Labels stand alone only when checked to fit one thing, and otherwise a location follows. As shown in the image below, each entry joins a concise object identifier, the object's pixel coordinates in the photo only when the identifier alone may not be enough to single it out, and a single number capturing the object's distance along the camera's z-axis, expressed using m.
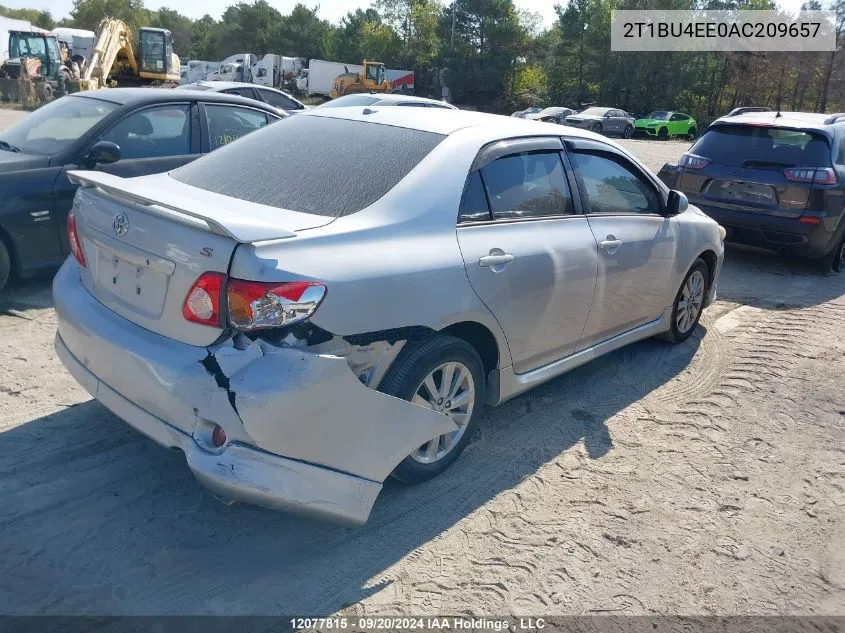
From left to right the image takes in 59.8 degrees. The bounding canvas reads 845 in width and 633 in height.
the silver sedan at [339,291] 2.77
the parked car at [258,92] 13.60
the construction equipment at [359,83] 43.72
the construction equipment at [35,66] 28.14
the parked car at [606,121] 35.99
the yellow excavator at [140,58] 30.20
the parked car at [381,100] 13.94
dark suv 7.82
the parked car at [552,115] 35.19
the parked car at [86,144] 5.64
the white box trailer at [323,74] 52.84
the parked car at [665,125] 36.84
